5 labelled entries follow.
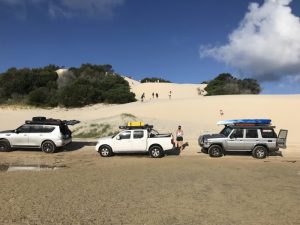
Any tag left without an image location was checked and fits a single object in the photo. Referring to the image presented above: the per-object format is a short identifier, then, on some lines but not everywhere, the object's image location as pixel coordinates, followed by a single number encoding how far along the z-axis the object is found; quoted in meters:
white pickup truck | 12.81
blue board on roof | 13.15
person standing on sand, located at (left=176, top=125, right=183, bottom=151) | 14.32
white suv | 13.61
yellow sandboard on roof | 13.31
